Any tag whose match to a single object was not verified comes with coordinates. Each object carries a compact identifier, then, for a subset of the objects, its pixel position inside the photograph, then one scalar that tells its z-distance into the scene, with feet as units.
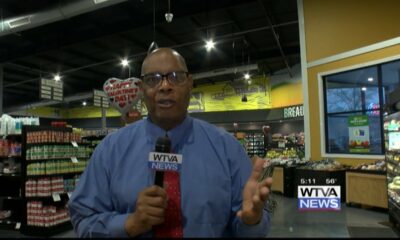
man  4.19
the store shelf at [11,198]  21.19
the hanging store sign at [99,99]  44.55
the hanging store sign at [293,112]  47.83
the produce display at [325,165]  25.71
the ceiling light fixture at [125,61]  42.52
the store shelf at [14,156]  21.70
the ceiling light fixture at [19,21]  25.82
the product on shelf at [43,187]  20.49
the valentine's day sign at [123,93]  19.10
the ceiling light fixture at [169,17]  21.89
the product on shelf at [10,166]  21.77
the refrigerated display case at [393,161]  17.74
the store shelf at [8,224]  21.34
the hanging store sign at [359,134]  25.64
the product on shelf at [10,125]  22.17
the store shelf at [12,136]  22.22
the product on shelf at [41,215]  20.30
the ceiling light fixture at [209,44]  35.09
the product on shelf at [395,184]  18.14
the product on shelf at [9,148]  21.58
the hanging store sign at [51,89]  34.99
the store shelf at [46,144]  20.77
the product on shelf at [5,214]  21.85
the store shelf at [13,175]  21.36
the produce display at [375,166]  22.85
